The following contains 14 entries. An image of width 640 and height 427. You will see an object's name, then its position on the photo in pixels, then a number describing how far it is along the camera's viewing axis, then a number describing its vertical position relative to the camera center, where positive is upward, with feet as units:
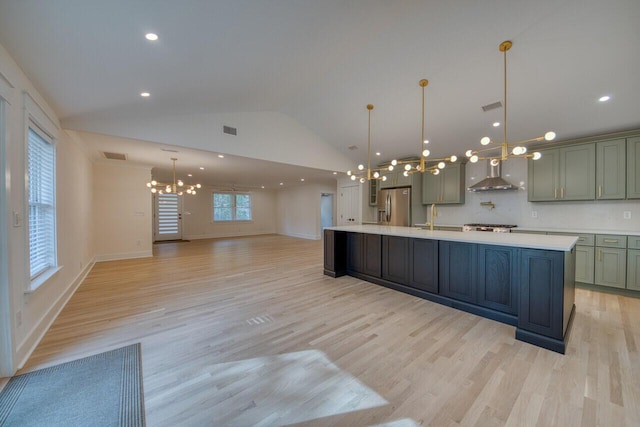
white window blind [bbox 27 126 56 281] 8.56 +0.30
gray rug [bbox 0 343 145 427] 4.88 -4.12
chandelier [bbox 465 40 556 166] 7.90 +2.25
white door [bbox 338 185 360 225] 26.58 +0.71
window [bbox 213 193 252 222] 35.96 +0.67
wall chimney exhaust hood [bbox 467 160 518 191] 16.05 +1.97
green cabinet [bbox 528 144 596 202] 13.32 +2.18
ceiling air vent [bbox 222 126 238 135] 16.02 +5.35
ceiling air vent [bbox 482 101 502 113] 12.75 +5.60
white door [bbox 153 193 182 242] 31.24 -0.75
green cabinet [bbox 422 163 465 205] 19.10 +2.10
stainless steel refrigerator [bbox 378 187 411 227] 20.95 +0.49
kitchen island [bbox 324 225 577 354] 7.39 -2.38
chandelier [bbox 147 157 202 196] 20.31 +2.13
